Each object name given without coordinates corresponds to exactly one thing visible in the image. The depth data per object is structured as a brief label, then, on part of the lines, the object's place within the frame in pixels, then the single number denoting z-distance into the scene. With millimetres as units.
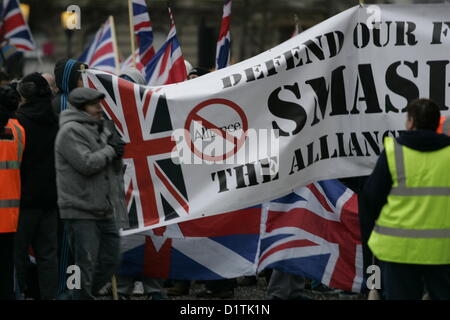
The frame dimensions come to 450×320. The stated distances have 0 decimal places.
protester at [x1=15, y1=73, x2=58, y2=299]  17625
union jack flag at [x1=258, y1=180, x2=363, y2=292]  17797
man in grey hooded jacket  16187
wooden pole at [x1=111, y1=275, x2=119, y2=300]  17281
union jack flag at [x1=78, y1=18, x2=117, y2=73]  28406
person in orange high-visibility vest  15891
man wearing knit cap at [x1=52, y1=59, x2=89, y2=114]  17734
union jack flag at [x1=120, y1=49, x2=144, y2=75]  26359
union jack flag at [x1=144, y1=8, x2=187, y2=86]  22516
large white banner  16047
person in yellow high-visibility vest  12914
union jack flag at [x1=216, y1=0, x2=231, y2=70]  22672
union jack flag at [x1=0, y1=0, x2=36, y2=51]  33125
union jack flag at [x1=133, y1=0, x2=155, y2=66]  25547
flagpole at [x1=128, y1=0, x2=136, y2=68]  22375
